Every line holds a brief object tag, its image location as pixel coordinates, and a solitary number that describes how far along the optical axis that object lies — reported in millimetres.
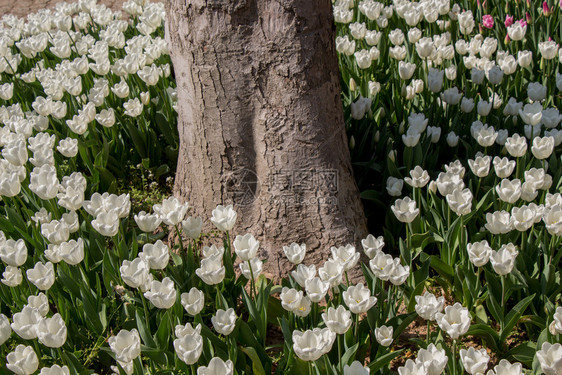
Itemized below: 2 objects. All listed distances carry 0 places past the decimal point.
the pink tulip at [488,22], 4031
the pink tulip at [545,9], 4051
